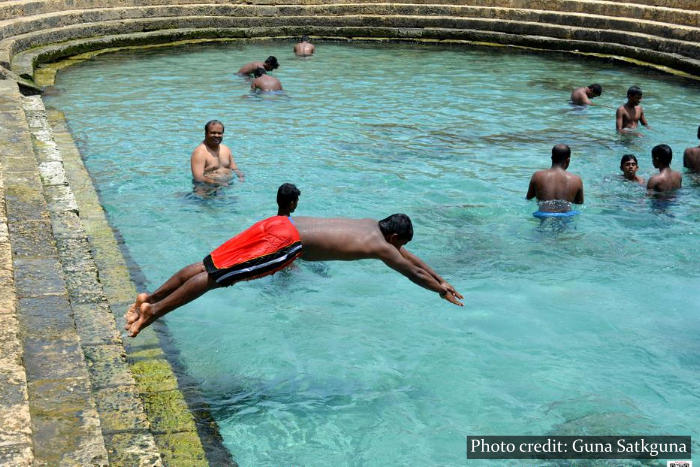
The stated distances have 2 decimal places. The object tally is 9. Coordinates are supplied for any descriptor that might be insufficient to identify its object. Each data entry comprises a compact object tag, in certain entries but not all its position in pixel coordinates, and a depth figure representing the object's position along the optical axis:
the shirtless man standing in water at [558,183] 8.66
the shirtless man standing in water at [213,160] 9.44
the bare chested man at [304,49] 18.30
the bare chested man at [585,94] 13.75
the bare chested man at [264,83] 14.56
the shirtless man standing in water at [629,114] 12.35
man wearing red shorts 5.08
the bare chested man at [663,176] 9.30
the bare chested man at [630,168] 9.69
